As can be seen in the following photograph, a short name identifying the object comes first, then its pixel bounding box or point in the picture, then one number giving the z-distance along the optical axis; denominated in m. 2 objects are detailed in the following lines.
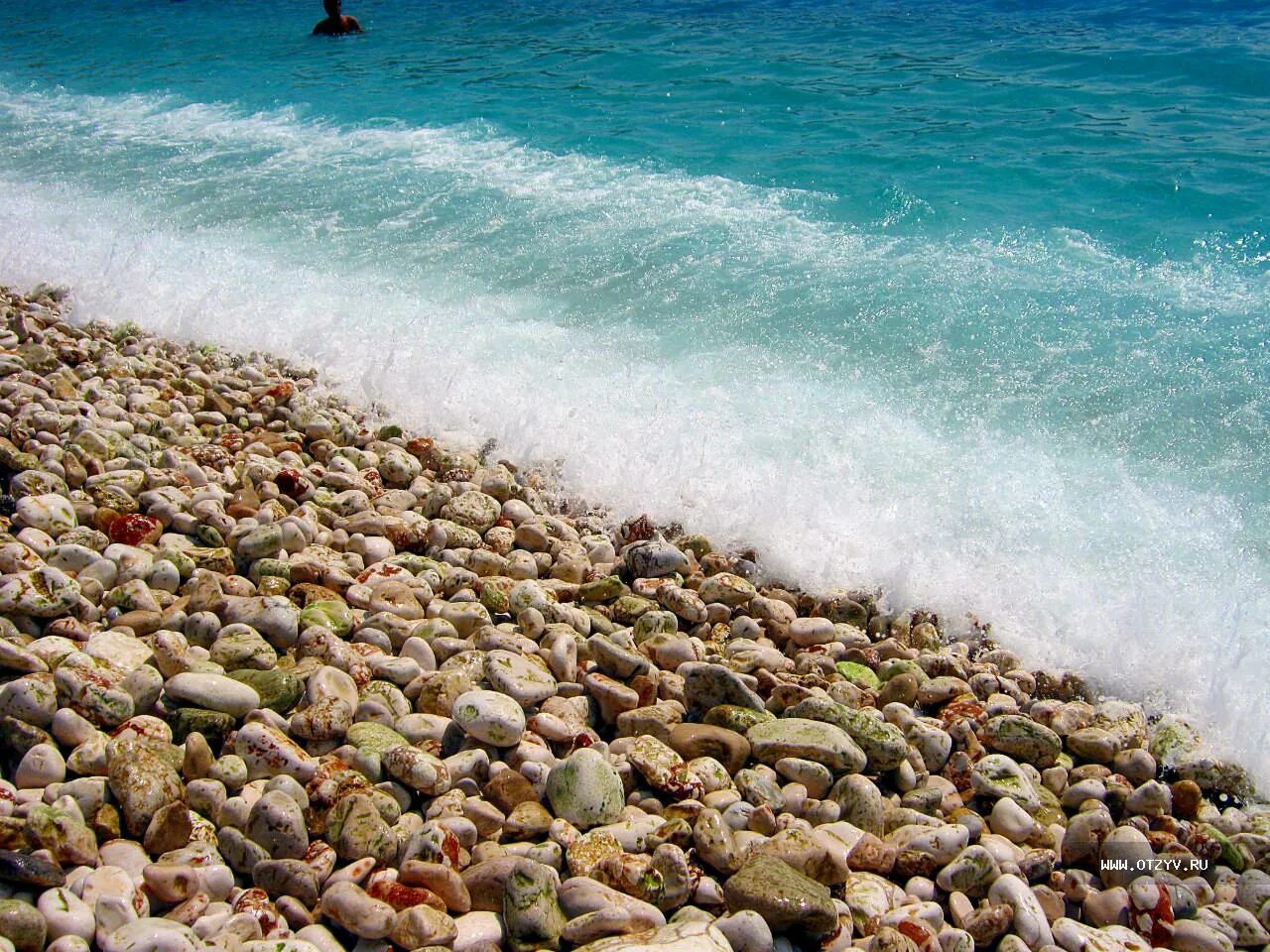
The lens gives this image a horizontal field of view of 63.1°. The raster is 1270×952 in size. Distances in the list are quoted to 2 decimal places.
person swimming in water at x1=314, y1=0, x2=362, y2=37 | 18.91
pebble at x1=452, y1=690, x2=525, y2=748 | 3.13
